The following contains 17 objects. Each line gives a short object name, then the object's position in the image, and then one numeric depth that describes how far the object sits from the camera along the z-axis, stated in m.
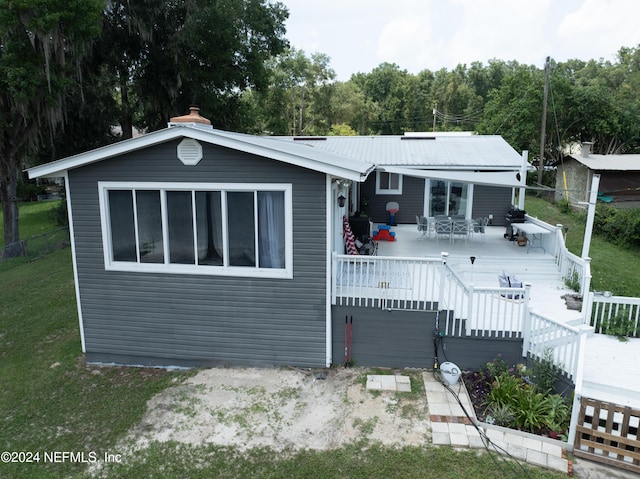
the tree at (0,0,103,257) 11.95
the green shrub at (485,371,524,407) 5.66
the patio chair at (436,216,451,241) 11.73
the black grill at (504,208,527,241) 12.20
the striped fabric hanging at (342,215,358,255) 9.19
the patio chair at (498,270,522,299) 7.85
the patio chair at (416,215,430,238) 12.12
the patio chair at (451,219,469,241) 11.58
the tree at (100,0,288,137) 17.16
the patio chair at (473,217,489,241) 12.09
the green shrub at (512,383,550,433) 5.35
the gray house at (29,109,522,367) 6.43
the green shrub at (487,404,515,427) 5.44
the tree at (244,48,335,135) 39.69
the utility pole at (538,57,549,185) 21.52
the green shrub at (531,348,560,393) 5.81
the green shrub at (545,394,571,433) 5.28
